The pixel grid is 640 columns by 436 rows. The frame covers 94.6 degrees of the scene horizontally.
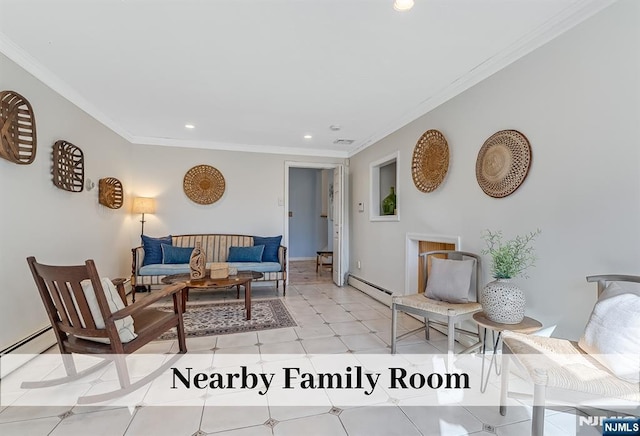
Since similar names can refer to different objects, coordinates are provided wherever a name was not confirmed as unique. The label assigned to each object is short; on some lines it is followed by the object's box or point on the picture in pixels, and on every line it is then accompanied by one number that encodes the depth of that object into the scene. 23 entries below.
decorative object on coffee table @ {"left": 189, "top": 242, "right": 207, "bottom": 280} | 3.28
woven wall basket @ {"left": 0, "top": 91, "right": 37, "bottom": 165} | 2.06
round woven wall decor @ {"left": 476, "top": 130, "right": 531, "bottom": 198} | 2.07
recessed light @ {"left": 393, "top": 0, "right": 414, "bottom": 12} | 1.66
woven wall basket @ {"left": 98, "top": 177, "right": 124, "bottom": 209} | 3.57
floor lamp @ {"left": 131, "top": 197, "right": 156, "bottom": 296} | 4.34
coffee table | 3.12
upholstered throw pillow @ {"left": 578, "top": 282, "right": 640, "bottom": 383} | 1.23
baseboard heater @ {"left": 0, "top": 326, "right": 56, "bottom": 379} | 2.08
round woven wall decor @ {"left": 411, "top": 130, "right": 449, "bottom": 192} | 2.88
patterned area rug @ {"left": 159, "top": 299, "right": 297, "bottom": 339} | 2.95
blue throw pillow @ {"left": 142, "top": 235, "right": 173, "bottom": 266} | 4.17
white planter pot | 1.79
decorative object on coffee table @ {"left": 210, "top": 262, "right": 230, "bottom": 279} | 3.28
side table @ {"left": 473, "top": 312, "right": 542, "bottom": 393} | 1.74
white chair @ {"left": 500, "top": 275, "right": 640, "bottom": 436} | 1.19
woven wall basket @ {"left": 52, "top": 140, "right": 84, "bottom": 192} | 2.68
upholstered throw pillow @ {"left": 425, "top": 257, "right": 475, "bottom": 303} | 2.34
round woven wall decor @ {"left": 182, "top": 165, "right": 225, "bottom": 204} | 4.75
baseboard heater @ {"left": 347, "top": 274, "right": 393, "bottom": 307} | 3.87
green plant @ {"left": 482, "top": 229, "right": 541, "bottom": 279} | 1.90
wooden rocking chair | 1.69
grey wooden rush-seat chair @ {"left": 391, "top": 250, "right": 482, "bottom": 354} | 2.15
